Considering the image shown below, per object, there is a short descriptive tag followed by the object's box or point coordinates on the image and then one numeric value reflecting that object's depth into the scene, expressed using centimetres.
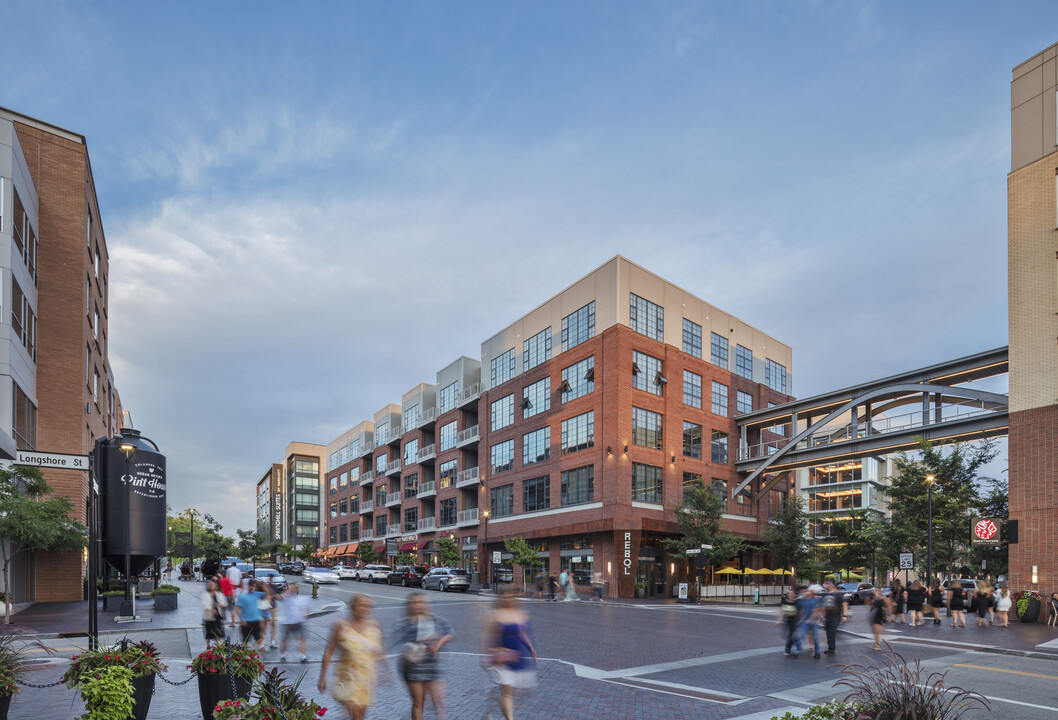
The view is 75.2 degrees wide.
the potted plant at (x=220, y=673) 811
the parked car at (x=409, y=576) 4878
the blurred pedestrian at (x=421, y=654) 774
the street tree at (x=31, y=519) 2041
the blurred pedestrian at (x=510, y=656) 795
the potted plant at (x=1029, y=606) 2497
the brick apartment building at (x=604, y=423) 4256
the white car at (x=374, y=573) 5338
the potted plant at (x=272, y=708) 548
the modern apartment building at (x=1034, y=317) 2653
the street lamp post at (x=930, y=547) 3028
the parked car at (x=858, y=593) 4470
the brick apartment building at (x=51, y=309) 2683
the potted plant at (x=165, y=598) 2589
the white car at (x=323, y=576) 4766
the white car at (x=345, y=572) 5937
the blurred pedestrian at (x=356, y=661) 715
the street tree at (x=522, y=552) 4466
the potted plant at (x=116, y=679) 704
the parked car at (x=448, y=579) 4473
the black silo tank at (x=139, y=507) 2380
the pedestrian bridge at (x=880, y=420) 3456
